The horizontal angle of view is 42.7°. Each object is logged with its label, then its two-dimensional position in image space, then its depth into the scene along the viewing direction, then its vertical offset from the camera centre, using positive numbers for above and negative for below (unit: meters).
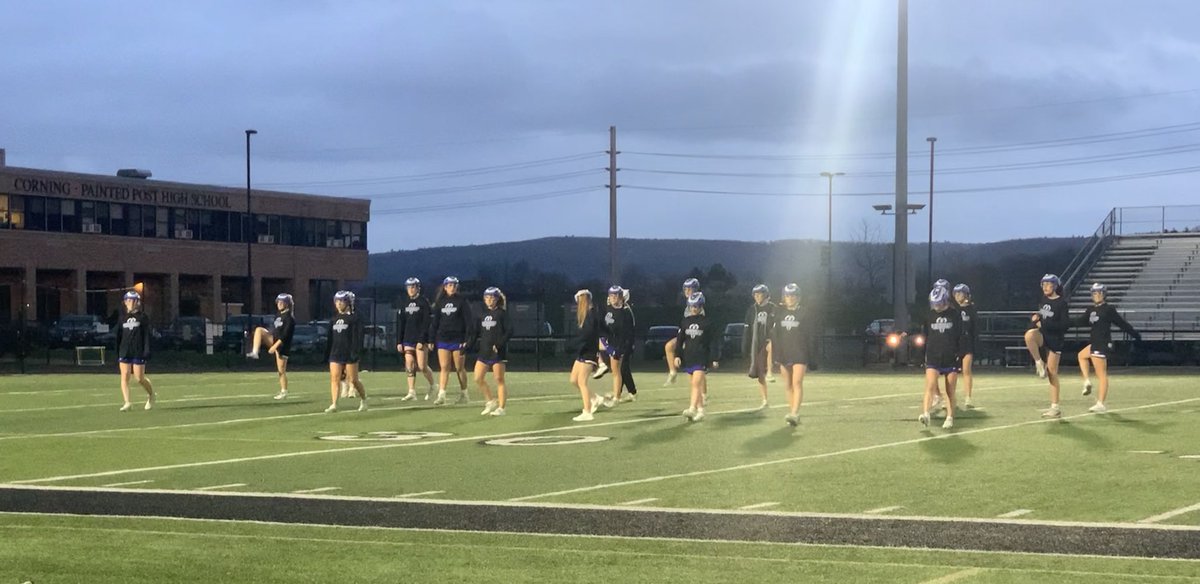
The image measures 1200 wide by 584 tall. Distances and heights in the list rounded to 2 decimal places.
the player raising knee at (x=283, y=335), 26.70 -0.84
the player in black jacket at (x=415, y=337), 25.97 -0.84
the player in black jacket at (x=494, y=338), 21.58 -0.72
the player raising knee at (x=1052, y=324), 21.31 -0.52
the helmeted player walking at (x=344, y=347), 22.81 -0.90
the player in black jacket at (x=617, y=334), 23.80 -0.72
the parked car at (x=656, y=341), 53.19 -1.88
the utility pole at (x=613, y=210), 55.09 +2.88
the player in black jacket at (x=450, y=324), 24.11 -0.59
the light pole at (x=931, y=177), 76.05 +5.67
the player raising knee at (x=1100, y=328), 21.84 -0.57
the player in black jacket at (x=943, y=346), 18.88 -0.72
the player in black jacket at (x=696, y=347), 20.31 -0.79
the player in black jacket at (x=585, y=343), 20.86 -0.76
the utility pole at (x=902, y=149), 33.88 +3.08
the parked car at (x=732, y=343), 54.88 -1.98
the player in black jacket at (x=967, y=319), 20.16 -0.42
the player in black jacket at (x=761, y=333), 22.28 -0.68
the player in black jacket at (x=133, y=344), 23.72 -0.88
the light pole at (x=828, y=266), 80.69 +1.17
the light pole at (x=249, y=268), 67.12 +0.89
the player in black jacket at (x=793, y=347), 19.64 -0.76
